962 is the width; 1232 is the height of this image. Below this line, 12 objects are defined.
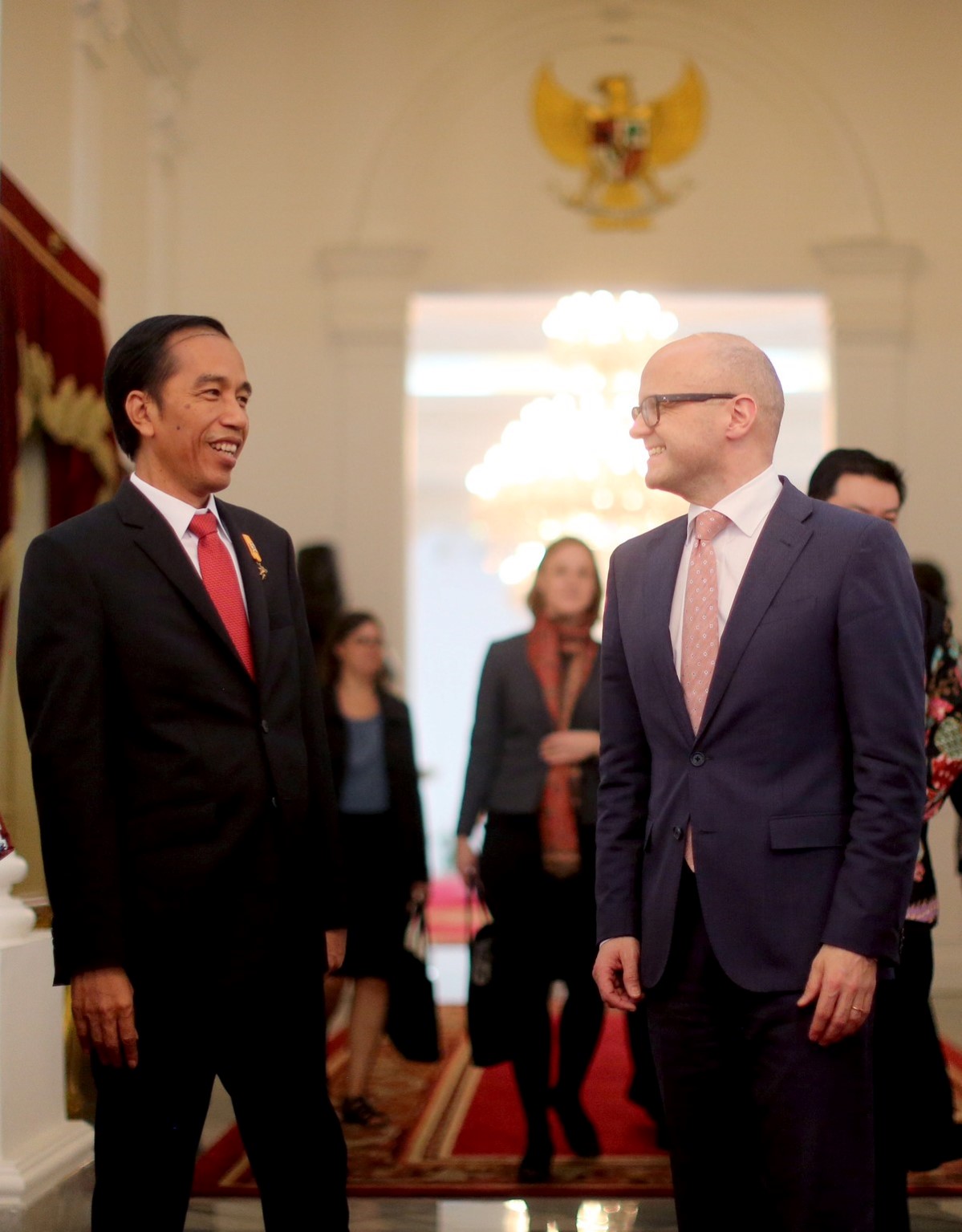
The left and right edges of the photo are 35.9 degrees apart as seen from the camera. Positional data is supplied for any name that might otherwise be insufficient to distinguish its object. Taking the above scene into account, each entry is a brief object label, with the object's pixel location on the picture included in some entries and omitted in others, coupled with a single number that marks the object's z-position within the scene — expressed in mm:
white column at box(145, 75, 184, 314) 7547
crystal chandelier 9844
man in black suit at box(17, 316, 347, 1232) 2170
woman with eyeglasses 4934
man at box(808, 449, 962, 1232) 2871
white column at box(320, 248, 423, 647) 7914
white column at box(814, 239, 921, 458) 7855
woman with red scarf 4273
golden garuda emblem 8000
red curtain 4625
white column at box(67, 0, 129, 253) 6156
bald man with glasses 2096
